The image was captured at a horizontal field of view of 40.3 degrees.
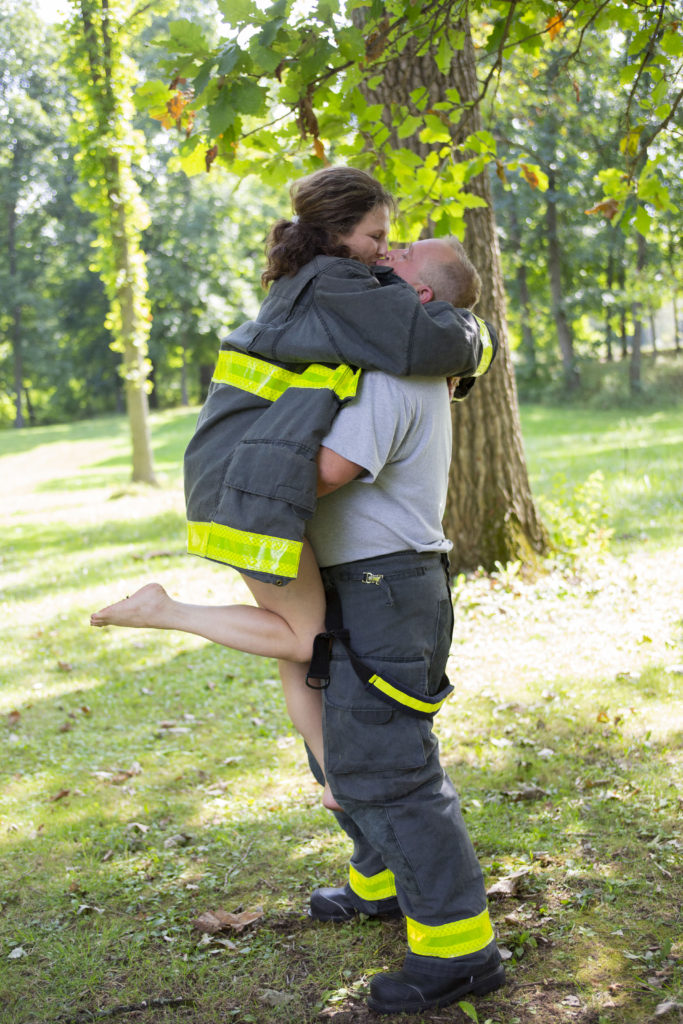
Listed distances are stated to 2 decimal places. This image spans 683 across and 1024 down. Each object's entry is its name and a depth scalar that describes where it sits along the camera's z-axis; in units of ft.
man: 8.46
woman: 7.86
